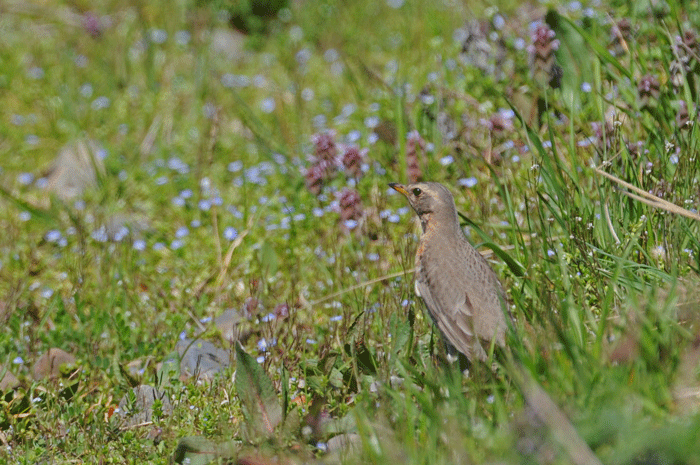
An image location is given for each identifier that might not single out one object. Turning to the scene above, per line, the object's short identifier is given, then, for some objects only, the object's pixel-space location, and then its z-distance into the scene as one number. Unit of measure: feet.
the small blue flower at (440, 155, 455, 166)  39.27
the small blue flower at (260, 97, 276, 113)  53.26
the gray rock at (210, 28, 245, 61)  62.86
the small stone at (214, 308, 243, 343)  32.55
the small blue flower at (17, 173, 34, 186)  48.59
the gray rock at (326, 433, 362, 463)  20.47
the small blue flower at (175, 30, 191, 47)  62.76
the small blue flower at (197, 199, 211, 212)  42.19
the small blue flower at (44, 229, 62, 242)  41.52
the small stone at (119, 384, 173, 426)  26.25
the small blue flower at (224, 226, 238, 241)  38.86
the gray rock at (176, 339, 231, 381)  29.91
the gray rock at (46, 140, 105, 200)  48.24
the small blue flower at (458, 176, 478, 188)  36.83
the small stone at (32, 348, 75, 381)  30.81
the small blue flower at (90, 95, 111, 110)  56.08
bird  26.58
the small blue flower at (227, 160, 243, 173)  46.01
